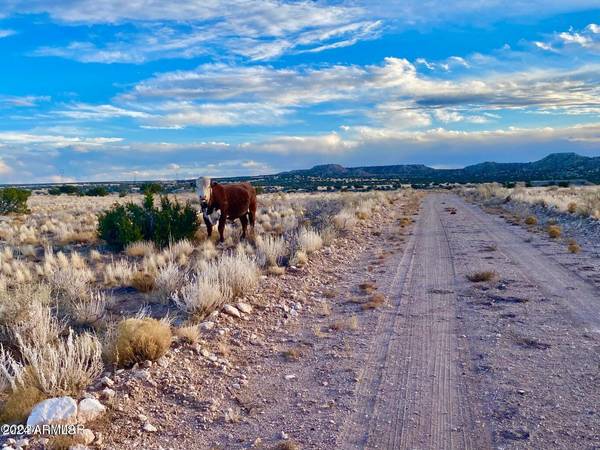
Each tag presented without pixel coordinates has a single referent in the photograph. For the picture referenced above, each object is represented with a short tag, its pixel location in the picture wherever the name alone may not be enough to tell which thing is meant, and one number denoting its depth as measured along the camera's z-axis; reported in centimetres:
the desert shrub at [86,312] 721
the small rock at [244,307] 802
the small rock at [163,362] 562
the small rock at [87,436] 404
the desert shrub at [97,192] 6575
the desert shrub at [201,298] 755
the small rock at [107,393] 478
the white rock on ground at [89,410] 436
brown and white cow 1440
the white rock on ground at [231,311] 772
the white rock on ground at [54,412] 412
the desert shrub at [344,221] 1956
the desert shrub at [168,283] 872
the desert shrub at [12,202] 3281
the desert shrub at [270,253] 1158
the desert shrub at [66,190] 7175
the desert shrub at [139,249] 1421
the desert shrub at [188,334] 632
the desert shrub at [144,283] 950
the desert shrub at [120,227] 1524
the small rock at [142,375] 525
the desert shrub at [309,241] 1315
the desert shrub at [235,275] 865
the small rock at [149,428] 444
